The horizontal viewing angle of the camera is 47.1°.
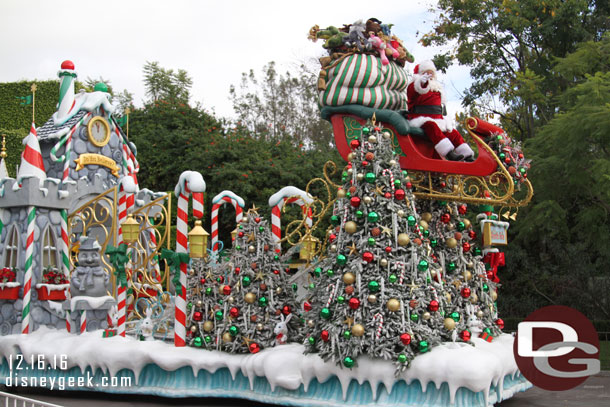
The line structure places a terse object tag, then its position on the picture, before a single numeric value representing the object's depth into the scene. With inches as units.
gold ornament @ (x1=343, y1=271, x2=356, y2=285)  318.7
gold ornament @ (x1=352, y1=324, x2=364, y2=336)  309.4
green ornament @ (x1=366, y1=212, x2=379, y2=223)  323.3
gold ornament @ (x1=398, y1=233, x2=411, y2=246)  323.3
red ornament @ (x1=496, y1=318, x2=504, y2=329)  395.1
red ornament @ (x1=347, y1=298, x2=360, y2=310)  313.7
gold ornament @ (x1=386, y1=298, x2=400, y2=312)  310.3
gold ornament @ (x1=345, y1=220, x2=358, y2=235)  329.1
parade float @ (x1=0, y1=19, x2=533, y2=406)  315.0
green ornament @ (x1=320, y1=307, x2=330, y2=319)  322.7
